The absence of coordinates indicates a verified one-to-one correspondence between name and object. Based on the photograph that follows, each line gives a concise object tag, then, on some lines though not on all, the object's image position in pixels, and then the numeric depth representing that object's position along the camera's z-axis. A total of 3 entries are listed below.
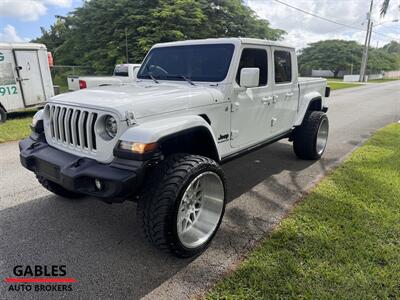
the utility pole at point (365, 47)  38.72
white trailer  9.09
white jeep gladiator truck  2.55
